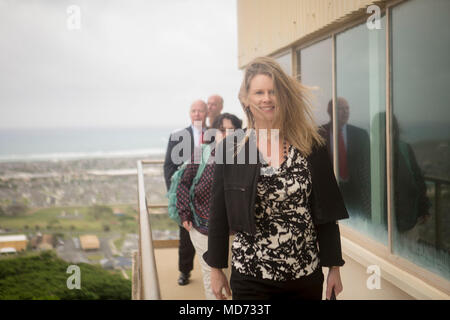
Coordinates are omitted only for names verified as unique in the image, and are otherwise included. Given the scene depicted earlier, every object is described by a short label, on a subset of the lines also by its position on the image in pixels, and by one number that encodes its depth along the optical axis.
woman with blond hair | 1.68
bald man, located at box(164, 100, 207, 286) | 4.71
